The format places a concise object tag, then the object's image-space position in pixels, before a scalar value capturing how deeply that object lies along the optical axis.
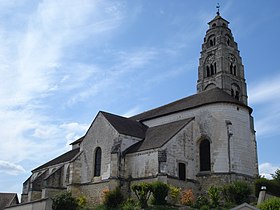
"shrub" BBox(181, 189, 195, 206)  26.58
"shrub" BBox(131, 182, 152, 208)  24.86
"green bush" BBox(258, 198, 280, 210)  17.32
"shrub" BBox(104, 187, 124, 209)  26.34
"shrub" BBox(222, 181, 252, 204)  25.80
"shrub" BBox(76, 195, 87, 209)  28.28
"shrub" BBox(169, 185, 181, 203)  26.33
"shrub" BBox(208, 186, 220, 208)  25.27
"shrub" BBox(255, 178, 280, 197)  27.70
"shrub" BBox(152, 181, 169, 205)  25.03
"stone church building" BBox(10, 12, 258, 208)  29.30
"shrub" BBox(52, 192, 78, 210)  24.50
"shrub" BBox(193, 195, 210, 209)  25.47
